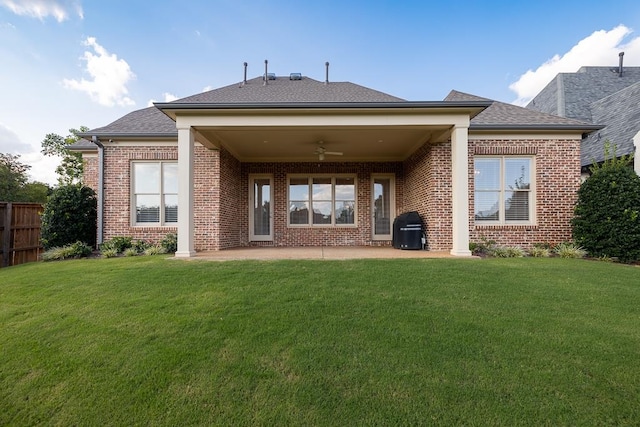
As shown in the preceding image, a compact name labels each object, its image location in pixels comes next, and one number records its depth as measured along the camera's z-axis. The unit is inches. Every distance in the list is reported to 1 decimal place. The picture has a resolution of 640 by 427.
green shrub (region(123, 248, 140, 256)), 295.7
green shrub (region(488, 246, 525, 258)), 279.9
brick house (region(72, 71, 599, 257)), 261.9
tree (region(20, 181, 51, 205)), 970.7
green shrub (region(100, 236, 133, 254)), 310.2
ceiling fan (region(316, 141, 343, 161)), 343.0
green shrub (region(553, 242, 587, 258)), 282.0
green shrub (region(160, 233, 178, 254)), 306.3
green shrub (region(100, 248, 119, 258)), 286.9
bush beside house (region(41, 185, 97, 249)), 305.6
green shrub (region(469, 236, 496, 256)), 289.1
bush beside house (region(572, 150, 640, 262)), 262.7
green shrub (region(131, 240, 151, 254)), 313.9
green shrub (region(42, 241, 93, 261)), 285.6
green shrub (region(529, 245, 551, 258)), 289.4
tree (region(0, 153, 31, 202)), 917.8
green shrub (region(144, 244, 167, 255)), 300.0
